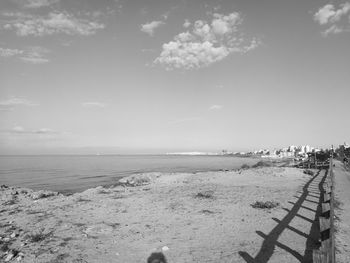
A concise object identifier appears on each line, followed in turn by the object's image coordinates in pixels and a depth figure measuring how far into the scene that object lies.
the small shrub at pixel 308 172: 33.77
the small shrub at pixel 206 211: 12.98
